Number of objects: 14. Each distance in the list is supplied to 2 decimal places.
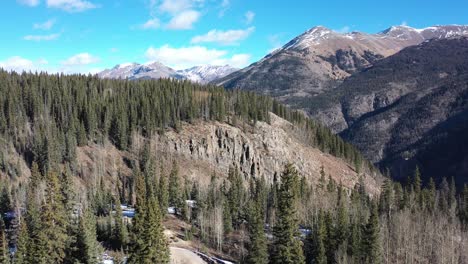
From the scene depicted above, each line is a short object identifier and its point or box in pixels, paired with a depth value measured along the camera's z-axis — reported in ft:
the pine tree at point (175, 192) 380.02
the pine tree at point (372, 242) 263.90
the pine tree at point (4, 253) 201.26
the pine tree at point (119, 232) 275.39
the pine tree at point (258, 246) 244.83
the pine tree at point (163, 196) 351.67
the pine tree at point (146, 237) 189.57
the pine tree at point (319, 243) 261.32
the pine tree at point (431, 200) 425.48
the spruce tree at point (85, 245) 222.69
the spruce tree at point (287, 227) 212.02
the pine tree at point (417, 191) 437.17
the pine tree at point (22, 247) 207.00
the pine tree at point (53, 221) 207.41
